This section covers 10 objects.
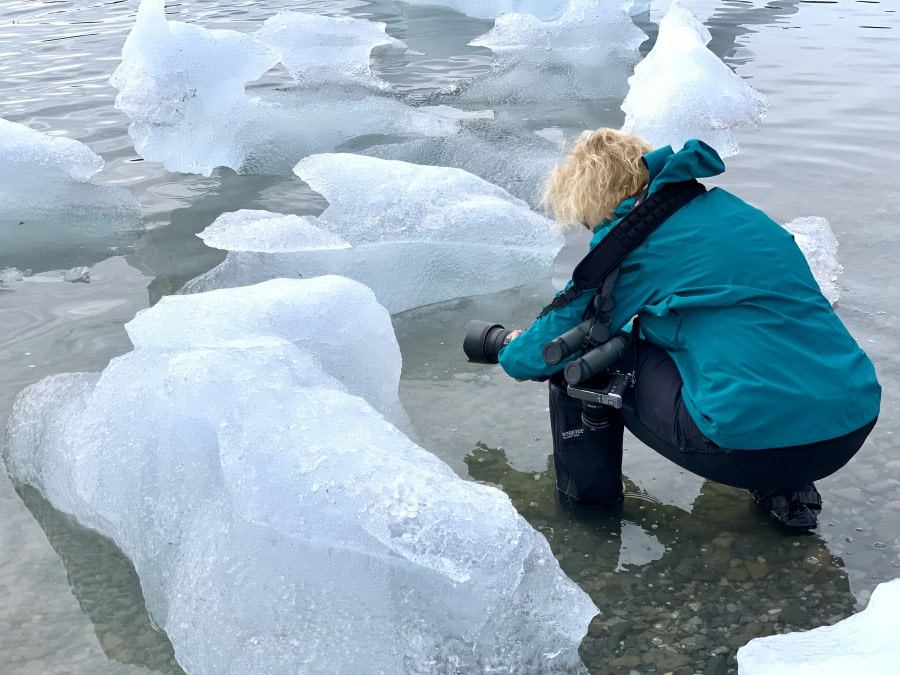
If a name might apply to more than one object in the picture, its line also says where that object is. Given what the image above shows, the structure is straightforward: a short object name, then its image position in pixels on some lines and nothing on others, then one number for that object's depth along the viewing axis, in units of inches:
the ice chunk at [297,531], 82.4
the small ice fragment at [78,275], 189.2
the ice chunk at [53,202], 207.6
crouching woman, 88.8
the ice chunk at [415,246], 171.9
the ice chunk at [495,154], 220.4
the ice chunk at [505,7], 436.5
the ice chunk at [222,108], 225.9
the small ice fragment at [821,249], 160.2
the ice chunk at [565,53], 319.6
